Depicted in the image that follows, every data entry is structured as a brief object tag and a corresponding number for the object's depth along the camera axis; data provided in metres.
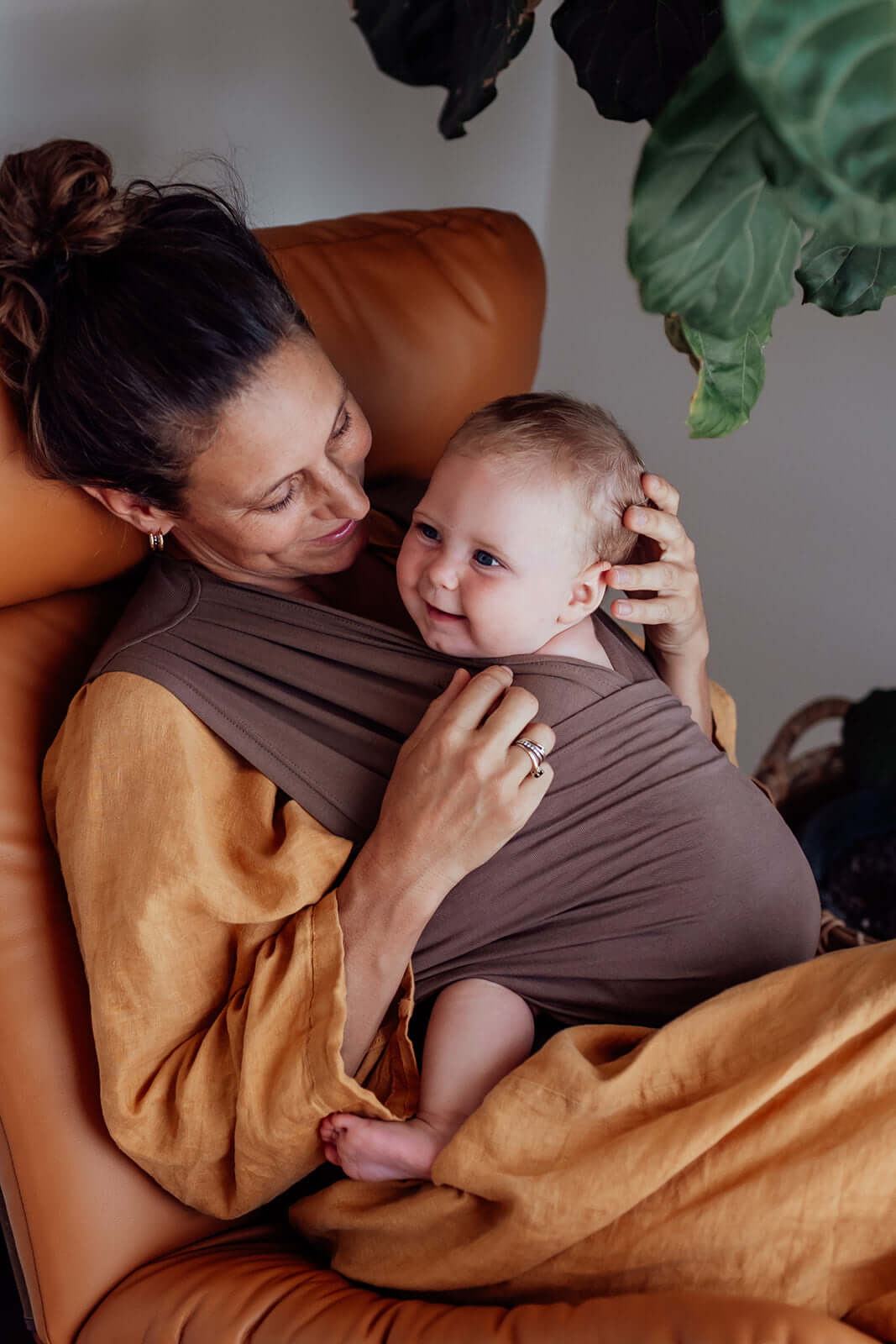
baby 1.03
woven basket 1.99
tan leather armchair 0.94
